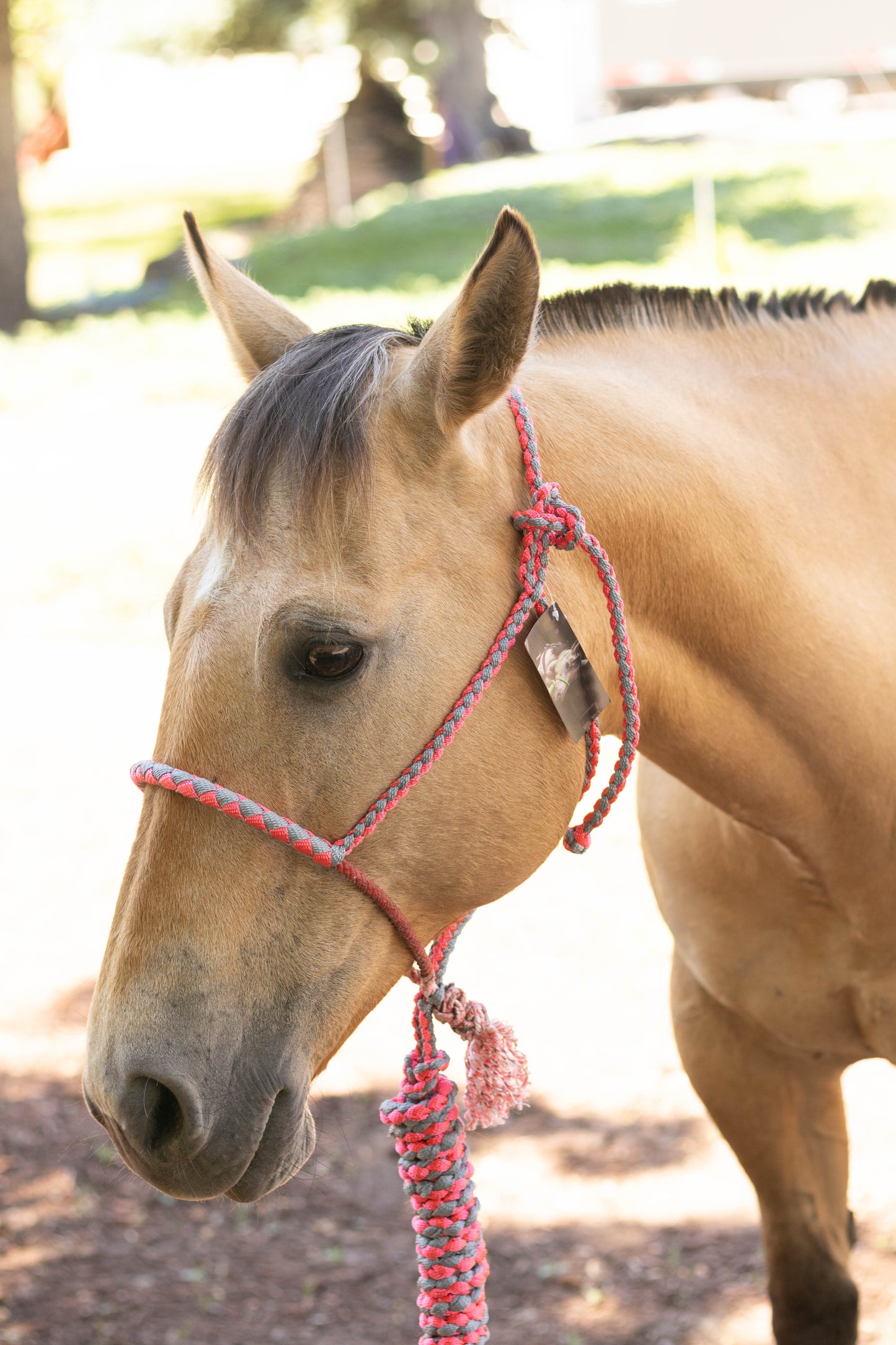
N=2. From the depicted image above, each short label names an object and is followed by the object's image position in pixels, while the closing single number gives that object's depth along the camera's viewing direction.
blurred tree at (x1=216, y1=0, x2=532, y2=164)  22.44
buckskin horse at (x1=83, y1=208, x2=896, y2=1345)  1.52
